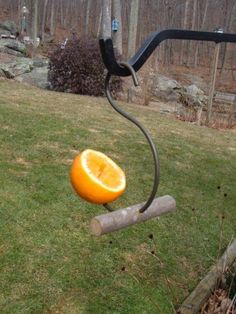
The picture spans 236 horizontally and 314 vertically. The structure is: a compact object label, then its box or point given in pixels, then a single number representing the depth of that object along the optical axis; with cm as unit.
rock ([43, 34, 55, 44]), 3897
